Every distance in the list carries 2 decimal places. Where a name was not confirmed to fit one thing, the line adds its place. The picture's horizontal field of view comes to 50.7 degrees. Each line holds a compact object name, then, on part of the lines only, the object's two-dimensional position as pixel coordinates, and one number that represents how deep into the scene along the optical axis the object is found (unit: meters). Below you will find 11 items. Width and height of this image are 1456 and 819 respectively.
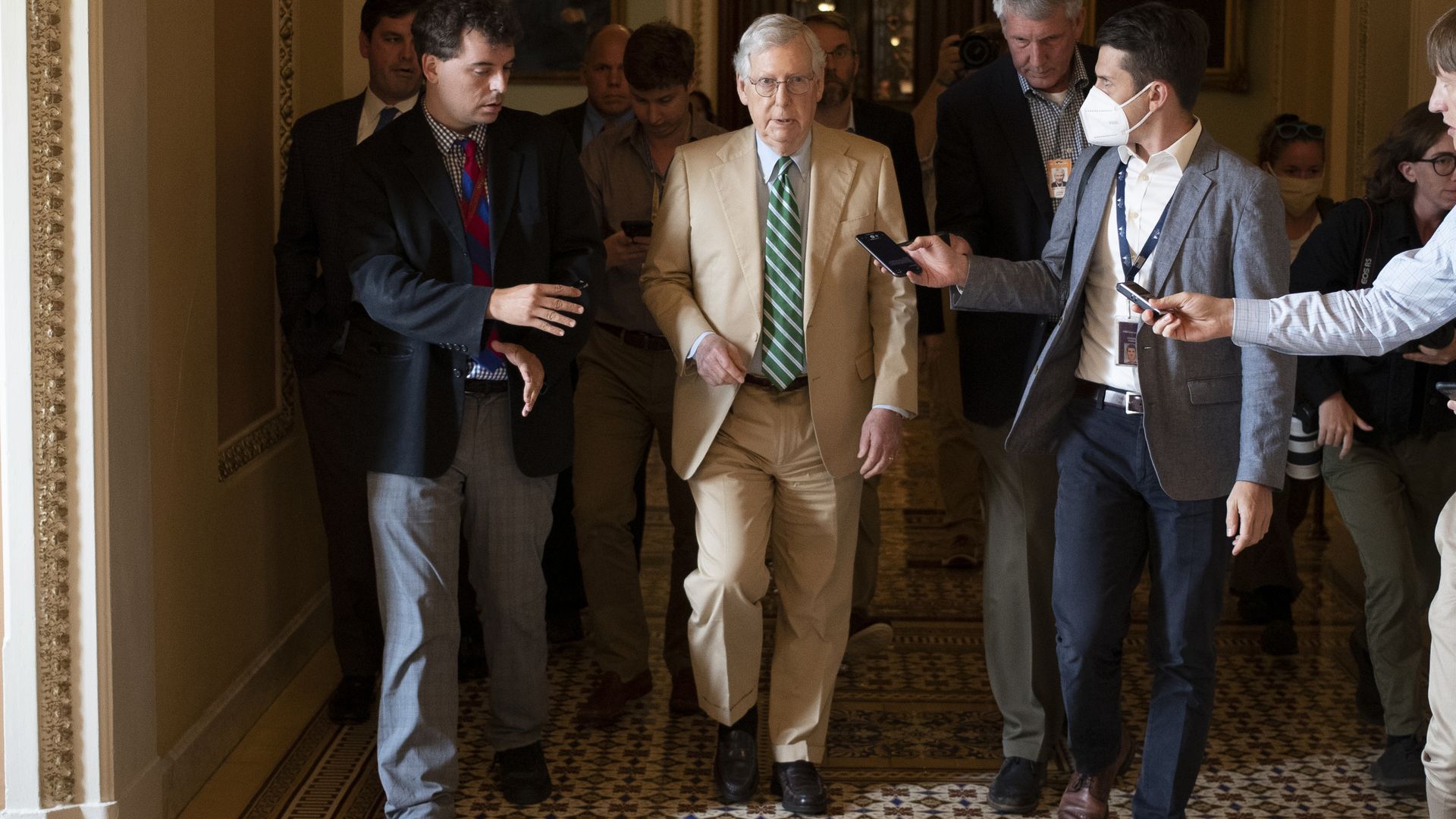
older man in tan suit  3.56
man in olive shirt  4.20
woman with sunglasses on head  5.00
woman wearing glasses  3.88
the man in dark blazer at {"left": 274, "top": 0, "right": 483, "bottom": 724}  4.15
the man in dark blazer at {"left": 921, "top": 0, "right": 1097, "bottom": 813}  3.75
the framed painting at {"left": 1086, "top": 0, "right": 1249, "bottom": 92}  10.40
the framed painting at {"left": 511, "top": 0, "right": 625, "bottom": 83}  9.80
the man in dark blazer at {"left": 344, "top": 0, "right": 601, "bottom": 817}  3.40
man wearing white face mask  3.14
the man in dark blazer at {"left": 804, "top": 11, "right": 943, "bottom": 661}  4.24
